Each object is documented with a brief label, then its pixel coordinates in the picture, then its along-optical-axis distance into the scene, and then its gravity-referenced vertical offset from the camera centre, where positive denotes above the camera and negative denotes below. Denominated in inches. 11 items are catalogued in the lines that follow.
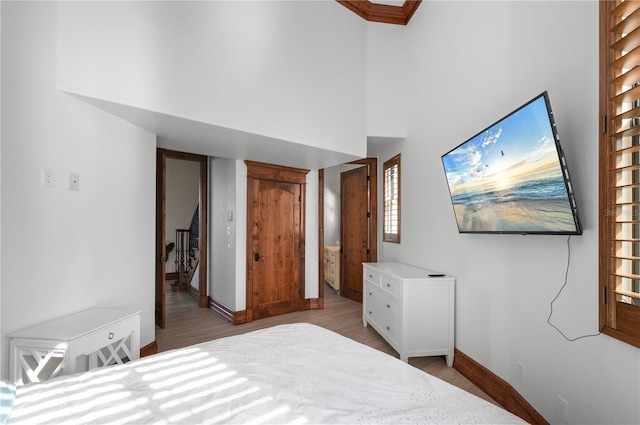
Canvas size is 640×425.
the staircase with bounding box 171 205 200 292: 224.5 -34.2
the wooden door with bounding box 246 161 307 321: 163.6 -16.0
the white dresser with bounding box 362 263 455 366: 110.4 -38.2
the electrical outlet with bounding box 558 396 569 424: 63.5 -41.7
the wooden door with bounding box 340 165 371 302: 192.4 -10.8
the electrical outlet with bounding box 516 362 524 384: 78.8 -42.0
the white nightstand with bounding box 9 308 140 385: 64.9 -30.1
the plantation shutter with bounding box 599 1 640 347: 48.5 +6.4
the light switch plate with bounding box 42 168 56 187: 72.4 +8.2
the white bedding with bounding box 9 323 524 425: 39.4 -26.9
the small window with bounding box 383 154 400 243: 157.5 +6.8
